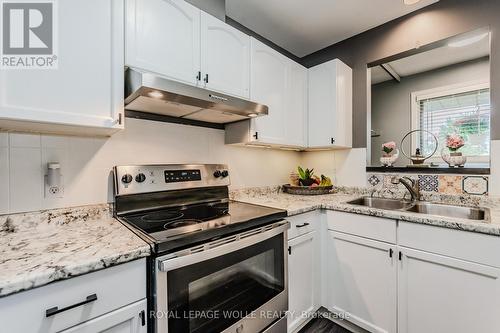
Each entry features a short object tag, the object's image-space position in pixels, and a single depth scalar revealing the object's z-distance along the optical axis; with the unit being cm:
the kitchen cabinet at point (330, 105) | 206
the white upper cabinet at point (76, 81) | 85
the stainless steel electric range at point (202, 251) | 88
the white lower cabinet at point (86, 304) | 63
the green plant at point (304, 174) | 226
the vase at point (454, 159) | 166
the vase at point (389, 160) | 200
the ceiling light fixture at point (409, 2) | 171
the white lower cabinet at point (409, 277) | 111
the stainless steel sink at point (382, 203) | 181
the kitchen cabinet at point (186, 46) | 115
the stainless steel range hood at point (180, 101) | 105
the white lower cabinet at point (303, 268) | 150
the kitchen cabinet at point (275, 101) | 173
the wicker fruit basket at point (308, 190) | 215
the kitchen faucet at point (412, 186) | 178
